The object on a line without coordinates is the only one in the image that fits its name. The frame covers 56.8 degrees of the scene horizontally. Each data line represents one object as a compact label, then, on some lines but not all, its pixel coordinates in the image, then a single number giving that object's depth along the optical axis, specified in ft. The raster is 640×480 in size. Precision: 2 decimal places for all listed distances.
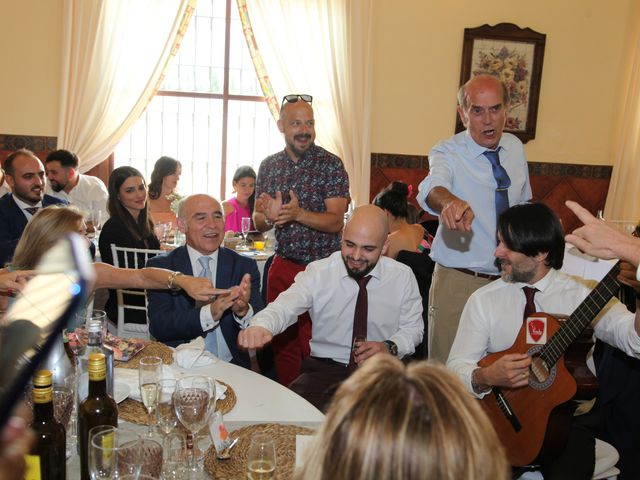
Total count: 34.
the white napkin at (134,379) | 5.26
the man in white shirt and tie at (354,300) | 8.11
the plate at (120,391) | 5.16
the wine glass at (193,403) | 4.17
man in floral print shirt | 11.06
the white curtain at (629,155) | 22.07
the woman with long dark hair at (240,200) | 18.40
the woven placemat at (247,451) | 4.16
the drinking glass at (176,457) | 4.18
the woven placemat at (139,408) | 4.91
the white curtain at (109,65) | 20.18
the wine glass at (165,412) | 4.29
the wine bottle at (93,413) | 3.97
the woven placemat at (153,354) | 6.16
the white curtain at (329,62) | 21.09
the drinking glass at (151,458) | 3.68
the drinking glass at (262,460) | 3.85
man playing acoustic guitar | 6.47
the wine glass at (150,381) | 4.69
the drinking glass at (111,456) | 3.54
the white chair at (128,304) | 11.89
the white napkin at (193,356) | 6.17
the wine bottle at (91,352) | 4.70
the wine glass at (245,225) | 16.10
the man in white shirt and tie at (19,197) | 12.07
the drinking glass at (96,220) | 16.14
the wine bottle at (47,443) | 3.64
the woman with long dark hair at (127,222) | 12.07
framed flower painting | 21.31
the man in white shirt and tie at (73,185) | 16.94
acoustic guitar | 6.38
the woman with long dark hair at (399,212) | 12.73
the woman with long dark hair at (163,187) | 16.81
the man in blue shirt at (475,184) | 8.84
